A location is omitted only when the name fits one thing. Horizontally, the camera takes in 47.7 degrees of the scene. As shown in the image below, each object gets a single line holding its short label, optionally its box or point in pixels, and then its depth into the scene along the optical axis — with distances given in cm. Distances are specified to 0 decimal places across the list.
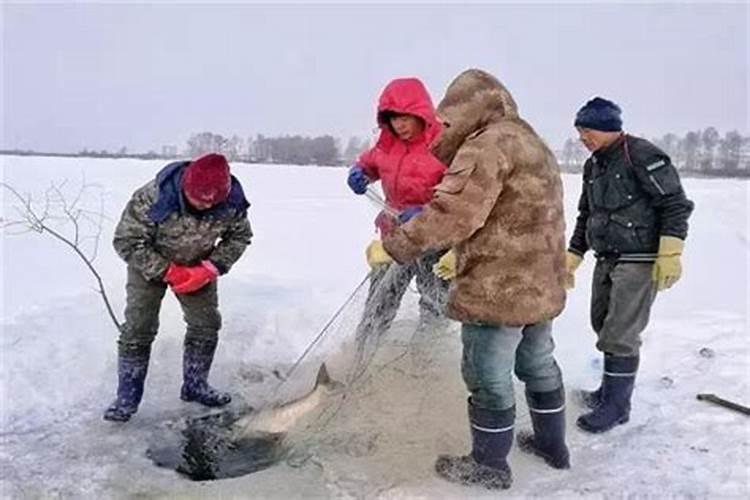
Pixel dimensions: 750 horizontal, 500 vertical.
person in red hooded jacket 371
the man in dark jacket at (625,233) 389
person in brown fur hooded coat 300
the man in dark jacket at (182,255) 393
